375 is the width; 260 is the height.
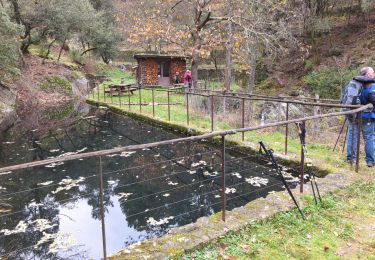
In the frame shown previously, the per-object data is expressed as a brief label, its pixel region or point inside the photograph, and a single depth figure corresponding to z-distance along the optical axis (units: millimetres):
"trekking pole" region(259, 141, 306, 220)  4297
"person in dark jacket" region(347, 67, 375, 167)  6344
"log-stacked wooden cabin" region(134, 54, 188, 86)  30438
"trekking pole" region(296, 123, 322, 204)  4930
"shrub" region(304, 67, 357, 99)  21447
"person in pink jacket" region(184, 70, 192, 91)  22177
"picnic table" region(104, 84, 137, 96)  23206
